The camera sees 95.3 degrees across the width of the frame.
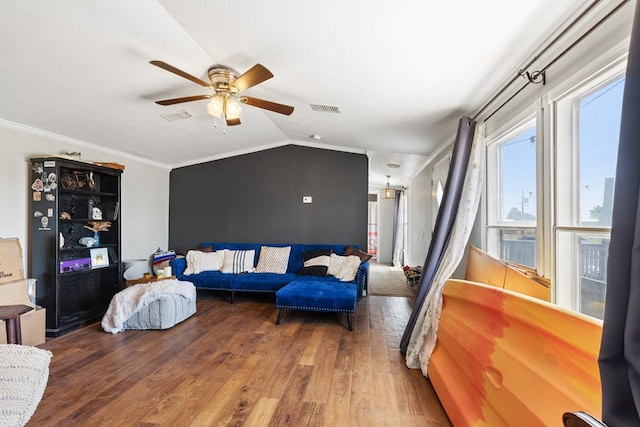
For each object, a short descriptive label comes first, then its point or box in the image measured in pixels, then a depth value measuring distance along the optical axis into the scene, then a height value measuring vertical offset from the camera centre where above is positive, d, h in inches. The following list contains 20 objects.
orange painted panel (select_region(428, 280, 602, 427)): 39.7 -24.1
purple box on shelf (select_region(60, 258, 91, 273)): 130.1 -23.0
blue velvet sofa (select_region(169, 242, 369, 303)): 164.9 -35.9
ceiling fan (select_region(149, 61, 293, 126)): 88.4 +40.7
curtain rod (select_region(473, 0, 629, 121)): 51.1 +36.9
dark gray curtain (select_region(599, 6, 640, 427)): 28.7 -5.7
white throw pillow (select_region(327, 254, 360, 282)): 163.6 -28.1
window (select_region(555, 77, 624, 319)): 56.6 +6.7
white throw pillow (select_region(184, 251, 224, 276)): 177.9 -28.1
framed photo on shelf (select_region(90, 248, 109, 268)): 144.2 -21.2
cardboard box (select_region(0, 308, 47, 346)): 107.9 -42.6
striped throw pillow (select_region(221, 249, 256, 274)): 181.8 -28.2
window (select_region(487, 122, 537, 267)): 83.9 +7.5
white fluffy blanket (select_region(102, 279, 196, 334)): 125.6 -37.4
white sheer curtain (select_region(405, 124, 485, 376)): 95.9 -8.5
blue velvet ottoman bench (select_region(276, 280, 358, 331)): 131.3 -37.2
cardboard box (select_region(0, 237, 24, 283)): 111.4 -18.0
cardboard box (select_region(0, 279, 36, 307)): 106.4 -29.2
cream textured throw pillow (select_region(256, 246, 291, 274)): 184.2 -27.3
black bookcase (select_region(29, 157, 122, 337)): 123.2 -11.5
